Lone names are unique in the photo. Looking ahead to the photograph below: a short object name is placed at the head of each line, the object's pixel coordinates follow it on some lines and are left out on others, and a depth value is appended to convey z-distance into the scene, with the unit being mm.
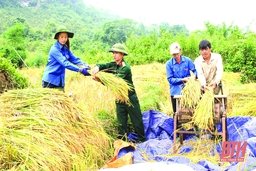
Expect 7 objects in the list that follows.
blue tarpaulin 3364
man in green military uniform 4442
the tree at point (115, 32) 34625
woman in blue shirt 4371
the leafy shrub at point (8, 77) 4895
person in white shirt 4305
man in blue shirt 4773
